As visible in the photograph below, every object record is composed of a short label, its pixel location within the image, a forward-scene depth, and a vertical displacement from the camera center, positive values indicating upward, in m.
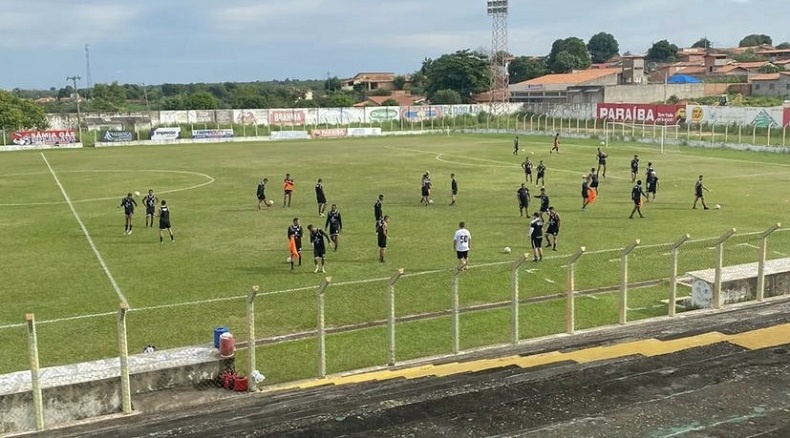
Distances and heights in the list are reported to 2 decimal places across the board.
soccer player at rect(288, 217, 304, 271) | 22.21 -3.19
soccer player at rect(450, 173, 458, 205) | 34.28 -3.06
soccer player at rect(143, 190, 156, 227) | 29.69 -3.14
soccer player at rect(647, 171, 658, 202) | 33.84 -2.94
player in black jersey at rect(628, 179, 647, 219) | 29.89 -2.99
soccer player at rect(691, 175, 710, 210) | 31.93 -3.12
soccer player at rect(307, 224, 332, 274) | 21.73 -3.45
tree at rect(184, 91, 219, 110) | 131.25 +3.49
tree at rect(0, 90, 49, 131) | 83.69 +1.16
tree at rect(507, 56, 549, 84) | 170.12 +10.91
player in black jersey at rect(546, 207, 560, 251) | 24.05 -3.35
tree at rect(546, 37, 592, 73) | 169.75 +14.13
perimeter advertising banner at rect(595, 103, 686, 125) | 74.69 +0.40
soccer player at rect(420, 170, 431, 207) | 34.44 -2.97
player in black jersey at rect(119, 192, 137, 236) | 28.41 -3.14
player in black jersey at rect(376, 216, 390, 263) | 22.84 -3.29
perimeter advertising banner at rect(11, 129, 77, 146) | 78.31 -1.33
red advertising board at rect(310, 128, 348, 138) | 92.81 -1.50
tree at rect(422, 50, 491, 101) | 135.75 +8.06
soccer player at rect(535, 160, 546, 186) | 39.97 -3.15
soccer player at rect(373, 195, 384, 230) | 25.94 -3.05
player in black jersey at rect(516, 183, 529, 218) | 30.44 -3.11
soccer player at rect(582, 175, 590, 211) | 32.41 -3.10
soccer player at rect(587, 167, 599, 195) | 34.38 -2.80
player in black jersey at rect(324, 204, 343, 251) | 24.47 -3.26
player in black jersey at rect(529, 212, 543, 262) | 22.20 -3.34
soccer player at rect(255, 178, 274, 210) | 33.62 -3.07
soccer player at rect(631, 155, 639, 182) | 39.72 -2.49
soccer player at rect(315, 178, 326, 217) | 31.80 -3.12
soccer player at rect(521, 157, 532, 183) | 41.12 -2.62
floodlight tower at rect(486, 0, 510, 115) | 112.96 +6.92
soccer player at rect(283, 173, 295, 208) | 34.50 -2.90
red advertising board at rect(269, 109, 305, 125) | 99.69 +0.52
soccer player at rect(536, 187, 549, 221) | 28.27 -3.12
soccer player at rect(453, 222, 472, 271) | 21.58 -3.47
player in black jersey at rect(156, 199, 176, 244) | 26.22 -3.25
